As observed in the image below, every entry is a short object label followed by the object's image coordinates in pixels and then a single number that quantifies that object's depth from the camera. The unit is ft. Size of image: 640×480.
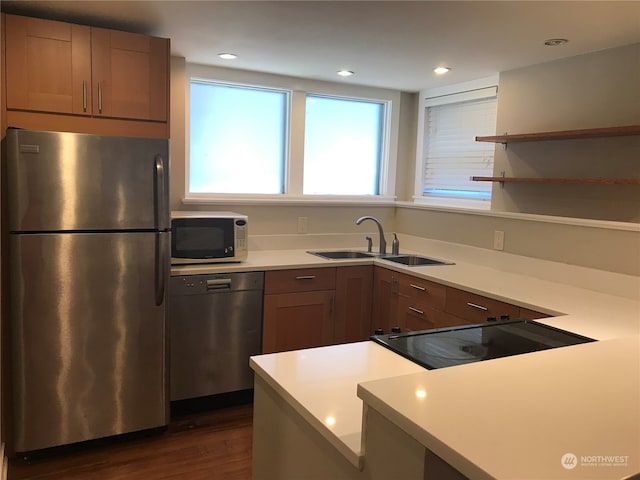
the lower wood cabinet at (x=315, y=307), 10.75
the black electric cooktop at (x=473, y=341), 5.12
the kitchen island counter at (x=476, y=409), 2.60
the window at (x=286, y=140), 12.07
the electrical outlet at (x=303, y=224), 13.16
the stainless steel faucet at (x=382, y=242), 12.73
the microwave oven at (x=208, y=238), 10.08
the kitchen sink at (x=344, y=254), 12.86
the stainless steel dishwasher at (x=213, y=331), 9.93
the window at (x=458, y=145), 12.28
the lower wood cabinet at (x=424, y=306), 8.80
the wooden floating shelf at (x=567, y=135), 8.50
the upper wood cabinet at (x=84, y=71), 8.10
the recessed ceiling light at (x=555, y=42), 8.83
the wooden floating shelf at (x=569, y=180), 8.29
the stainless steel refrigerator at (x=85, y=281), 7.93
